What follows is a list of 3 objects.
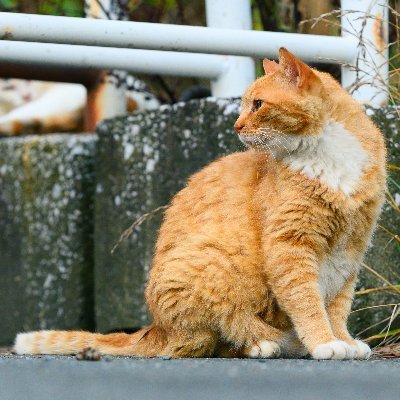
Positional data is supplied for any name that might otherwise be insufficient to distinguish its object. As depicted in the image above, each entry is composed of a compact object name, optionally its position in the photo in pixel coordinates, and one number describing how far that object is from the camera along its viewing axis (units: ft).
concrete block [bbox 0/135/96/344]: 34.88
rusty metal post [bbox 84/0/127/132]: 37.06
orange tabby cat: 22.21
